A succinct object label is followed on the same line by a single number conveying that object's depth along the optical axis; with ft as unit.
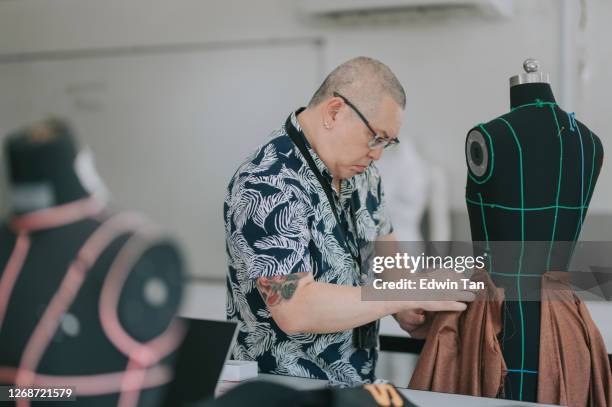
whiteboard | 17.31
